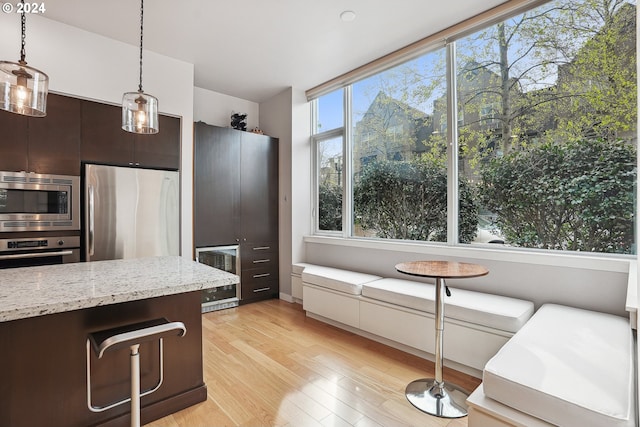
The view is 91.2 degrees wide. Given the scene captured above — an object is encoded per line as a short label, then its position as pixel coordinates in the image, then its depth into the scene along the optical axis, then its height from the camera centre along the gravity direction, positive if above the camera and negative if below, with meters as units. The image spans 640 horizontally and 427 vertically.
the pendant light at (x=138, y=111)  2.01 +0.66
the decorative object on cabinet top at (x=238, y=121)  4.45 +1.31
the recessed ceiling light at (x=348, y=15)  2.71 +1.74
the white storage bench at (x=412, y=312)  2.24 -0.85
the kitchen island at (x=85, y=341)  1.42 -0.64
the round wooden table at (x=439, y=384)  1.95 -1.20
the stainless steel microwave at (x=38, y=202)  2.57 +0.11
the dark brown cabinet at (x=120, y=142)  2.97 +0.74
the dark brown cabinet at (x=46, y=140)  2.55 +0.64
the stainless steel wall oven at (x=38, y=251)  2.58 -0.32
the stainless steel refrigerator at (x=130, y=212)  2.93 +0.02
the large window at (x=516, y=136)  2.23 +0.67
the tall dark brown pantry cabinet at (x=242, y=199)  3.86 +0.19
